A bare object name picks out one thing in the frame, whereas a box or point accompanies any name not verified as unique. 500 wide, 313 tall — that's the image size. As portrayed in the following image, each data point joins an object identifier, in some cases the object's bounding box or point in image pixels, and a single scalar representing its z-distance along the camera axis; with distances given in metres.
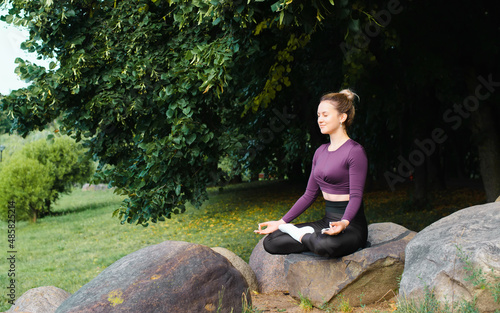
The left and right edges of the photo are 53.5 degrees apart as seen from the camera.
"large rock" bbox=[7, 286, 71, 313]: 5.46
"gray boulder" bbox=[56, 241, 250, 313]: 4.13
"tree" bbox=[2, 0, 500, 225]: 6.10
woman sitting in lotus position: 4.62
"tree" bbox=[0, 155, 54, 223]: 17.70
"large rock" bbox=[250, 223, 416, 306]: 4.95
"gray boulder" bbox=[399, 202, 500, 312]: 3.99
